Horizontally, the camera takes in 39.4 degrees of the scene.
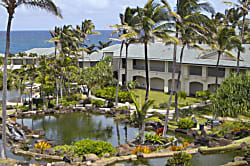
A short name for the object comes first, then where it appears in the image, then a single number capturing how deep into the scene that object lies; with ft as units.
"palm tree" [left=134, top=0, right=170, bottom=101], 84.33
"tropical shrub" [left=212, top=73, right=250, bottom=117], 88.79
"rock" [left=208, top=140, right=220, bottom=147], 74.13
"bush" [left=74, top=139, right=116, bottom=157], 68.74
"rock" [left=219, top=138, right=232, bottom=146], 74.84
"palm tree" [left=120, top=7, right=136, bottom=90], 106.87
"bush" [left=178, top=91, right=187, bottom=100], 119.75
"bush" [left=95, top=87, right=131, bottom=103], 127.06
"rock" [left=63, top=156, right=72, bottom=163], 64.03
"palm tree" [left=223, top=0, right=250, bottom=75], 116.37
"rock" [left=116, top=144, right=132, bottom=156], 69.09
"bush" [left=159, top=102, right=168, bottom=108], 118.62
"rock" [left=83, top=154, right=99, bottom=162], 64.46
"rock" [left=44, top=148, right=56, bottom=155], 70.60
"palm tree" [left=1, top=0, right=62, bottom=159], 56.24
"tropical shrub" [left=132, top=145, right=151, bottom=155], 70.46
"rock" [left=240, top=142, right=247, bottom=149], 70.32
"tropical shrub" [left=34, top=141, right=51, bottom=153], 73.05
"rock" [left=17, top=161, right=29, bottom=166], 60.46
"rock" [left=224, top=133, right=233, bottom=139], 82.21
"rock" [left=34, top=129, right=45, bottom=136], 87.61
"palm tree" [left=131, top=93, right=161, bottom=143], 78.33
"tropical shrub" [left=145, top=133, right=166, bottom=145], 79.36
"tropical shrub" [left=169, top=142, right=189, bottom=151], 71.51
